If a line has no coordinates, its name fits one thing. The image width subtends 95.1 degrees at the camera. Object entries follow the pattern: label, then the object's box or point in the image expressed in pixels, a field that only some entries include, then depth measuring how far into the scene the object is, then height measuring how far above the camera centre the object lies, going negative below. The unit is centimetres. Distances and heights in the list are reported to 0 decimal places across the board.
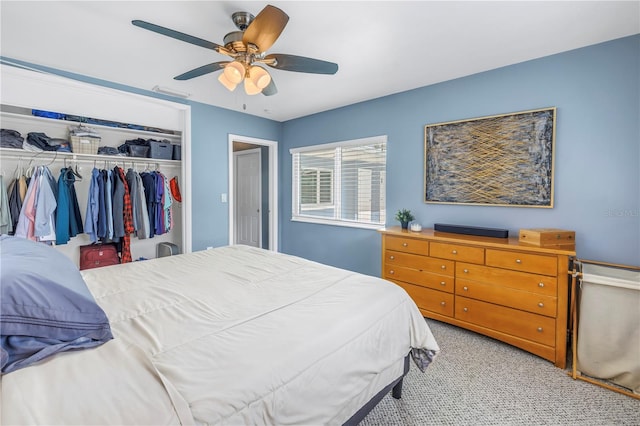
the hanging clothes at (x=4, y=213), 259 -9
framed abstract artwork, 257 +43
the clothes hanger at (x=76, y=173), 307 +33
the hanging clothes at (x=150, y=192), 348 +14
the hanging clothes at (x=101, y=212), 312 -9
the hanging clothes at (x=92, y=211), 304 -8
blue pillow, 85 -35
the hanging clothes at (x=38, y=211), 270 -7
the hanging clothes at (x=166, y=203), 358 +1
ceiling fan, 171 +99
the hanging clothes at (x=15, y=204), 271 -1
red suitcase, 315 -57
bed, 79 -52
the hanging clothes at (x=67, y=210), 288 -7
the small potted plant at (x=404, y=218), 329 -16
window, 382 +31
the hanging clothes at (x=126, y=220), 327 -18
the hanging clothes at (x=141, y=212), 337 -10
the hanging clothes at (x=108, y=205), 313 -2
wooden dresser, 219 -69
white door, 545 +13
